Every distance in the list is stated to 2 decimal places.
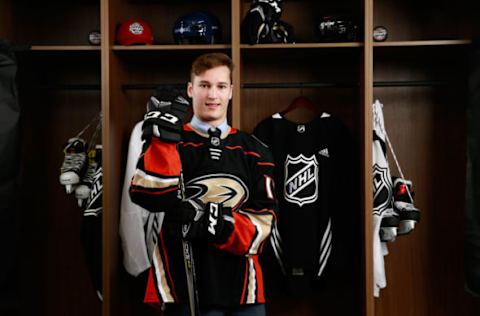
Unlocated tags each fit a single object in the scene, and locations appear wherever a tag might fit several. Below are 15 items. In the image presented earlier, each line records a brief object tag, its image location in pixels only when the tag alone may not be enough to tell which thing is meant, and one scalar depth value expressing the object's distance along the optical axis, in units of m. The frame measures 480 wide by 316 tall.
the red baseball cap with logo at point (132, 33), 2.67
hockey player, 1.76
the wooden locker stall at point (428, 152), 2.89
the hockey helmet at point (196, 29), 2.66
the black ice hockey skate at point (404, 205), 2.58
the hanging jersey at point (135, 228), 2.60
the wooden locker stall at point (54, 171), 3.00
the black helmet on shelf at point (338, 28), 2.64
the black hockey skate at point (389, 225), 2.58
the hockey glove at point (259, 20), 2.54
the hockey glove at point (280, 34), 2.63
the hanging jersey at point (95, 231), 2.62
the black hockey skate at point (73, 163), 2.61
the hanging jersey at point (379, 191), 2.60
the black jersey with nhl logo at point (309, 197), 2.67
